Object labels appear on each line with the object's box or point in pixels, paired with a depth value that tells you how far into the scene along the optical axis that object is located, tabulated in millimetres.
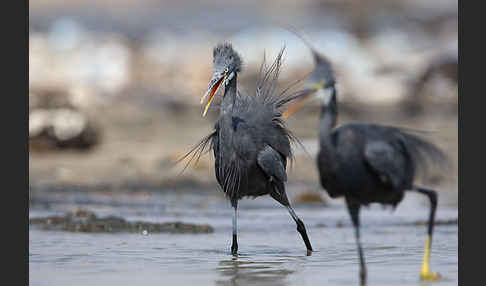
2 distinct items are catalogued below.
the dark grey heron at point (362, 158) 14383
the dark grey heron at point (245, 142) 18187
